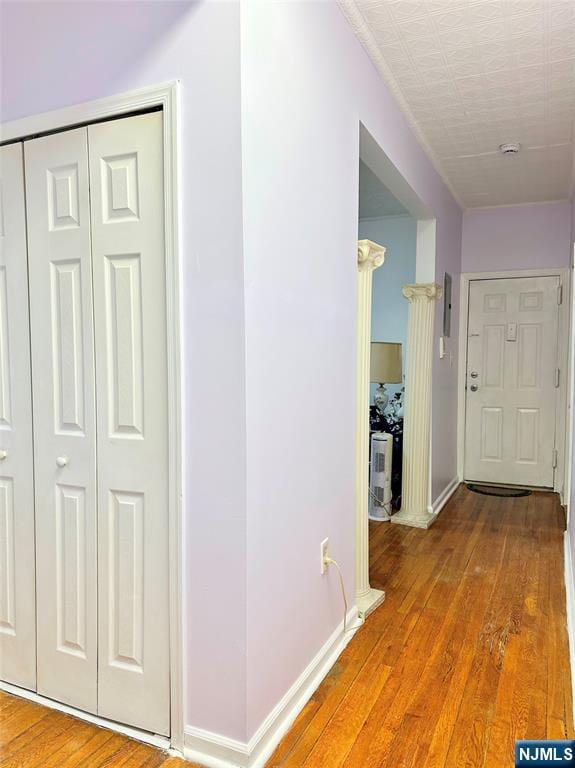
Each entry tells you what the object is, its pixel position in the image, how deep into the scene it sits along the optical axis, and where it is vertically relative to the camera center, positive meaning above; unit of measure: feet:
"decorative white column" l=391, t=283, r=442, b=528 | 13.20 -1.11
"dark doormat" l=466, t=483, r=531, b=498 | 15.92 -4.03
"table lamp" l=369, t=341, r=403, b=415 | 13.97 -0.21
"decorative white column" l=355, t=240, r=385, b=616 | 8.30 -0.87
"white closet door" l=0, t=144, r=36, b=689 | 6.25 -1.08
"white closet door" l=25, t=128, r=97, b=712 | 5.90 -0.62
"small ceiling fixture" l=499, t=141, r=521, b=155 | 11.45 +4.45
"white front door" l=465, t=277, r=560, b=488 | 16.29 -0.75
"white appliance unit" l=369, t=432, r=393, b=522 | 13.48 -3.03
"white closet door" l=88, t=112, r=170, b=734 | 5.52 -0.63
